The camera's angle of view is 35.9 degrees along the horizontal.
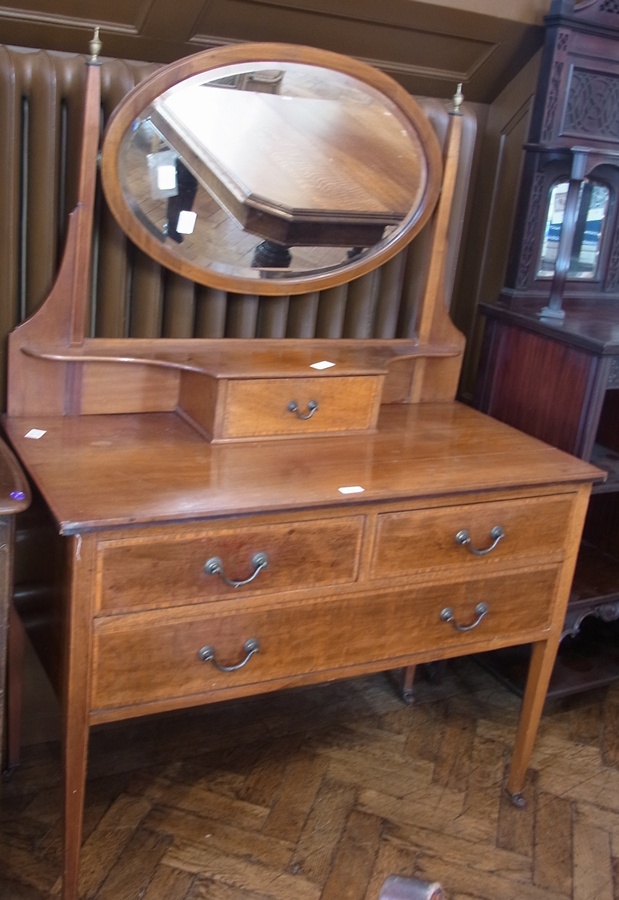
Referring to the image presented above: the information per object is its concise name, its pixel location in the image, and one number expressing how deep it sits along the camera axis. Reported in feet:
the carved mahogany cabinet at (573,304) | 6.97
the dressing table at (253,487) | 5.00
